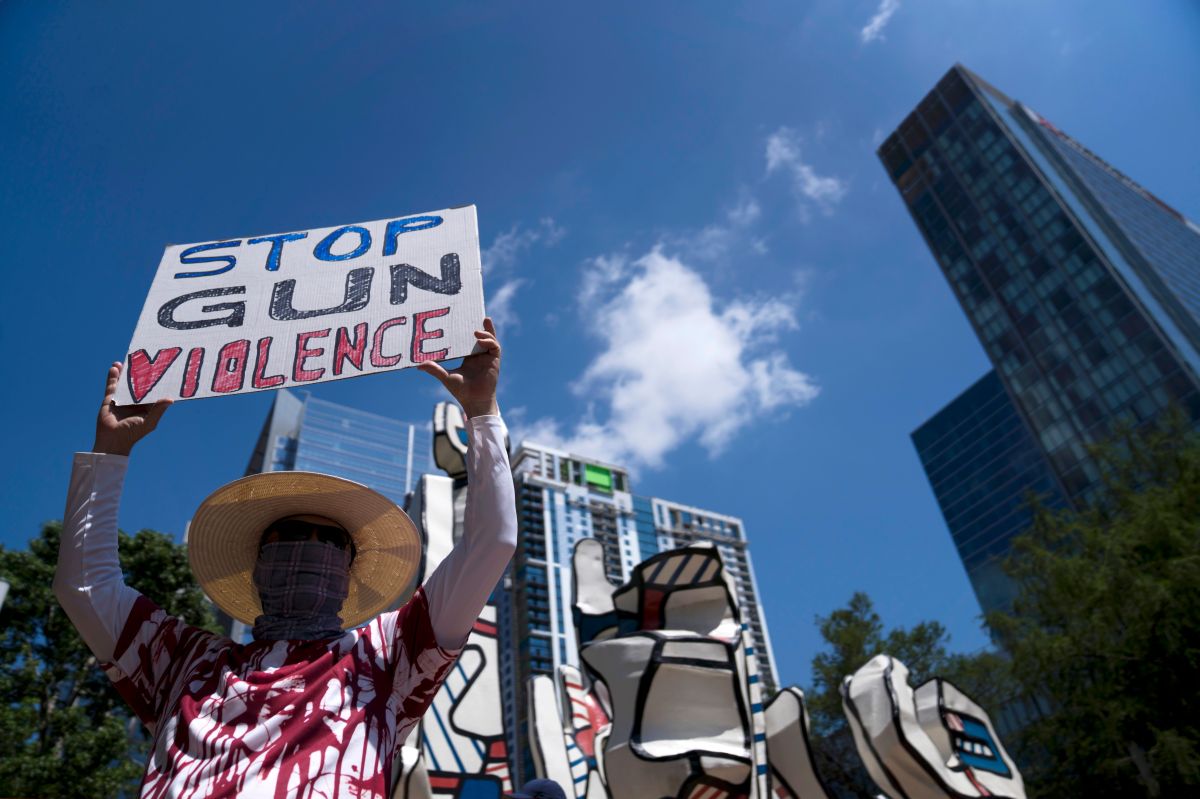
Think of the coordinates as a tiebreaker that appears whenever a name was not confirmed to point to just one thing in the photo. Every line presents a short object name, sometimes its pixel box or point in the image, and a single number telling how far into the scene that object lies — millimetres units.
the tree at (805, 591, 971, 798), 20547
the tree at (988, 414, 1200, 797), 11977
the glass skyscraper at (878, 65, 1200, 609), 36438
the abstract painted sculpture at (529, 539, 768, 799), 4605
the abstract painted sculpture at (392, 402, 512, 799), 5828
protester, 1540
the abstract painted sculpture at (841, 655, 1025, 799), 6520
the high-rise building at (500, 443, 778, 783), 59438
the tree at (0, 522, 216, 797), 10594
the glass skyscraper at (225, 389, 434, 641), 56219
